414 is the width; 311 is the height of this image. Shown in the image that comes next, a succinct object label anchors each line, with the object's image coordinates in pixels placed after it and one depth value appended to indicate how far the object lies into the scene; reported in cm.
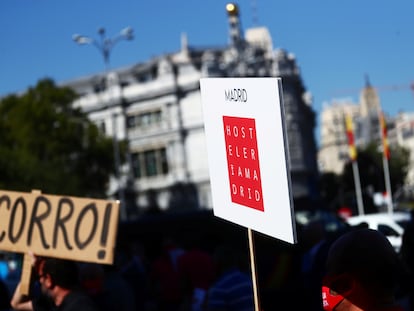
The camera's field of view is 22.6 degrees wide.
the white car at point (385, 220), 2016
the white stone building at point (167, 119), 7419
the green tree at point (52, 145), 5597
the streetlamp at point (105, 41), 4438
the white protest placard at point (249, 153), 373
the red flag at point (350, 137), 4744
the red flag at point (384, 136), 4809
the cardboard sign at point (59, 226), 558
